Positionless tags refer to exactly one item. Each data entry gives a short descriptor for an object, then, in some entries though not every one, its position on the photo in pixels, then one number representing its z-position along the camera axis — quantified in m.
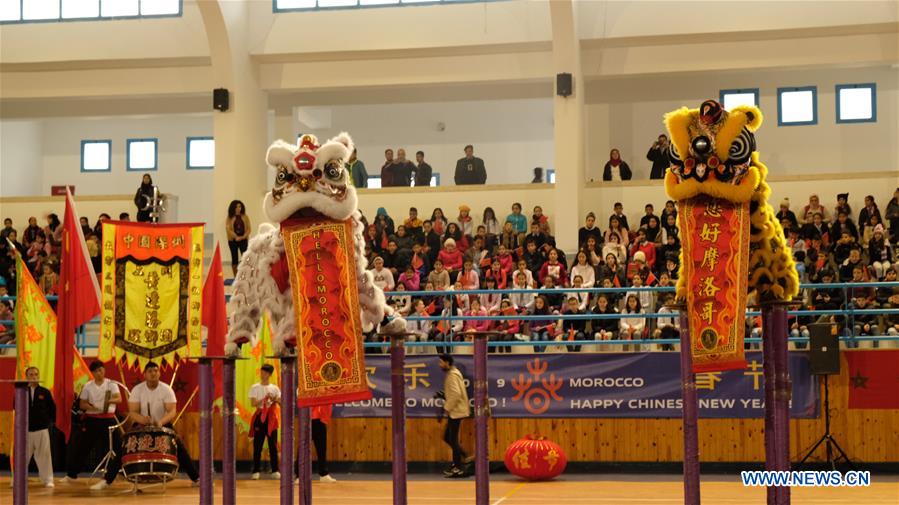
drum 13.33
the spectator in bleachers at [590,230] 20.44
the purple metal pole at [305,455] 8.22
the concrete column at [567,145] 21.05
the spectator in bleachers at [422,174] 23.16
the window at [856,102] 23.39
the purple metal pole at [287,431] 7.75
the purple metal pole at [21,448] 8.36
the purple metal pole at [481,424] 7.30
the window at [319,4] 22.36
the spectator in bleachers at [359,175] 23.94
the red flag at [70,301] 13.66
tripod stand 13.81
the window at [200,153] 28.64
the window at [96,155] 29.47
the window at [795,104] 23.62
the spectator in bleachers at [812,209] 19.94
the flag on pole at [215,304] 14.12
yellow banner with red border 14.45
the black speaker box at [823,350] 14.08
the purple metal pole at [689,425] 7.23
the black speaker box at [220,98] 21.81
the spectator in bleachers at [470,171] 23.22
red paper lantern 14.09
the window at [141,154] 29.30
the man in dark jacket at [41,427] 14.48
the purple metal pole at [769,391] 7.16
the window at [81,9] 22.53
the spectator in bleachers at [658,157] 21.59
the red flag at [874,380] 14.46
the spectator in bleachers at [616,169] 22.17
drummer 14.41
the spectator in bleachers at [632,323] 15.84
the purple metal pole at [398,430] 7.66
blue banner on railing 14.74
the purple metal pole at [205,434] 8.14
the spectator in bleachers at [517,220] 21.22
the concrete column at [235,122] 21.58
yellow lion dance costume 7.48
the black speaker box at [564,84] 21.14
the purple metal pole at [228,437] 8.04
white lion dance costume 8.06
